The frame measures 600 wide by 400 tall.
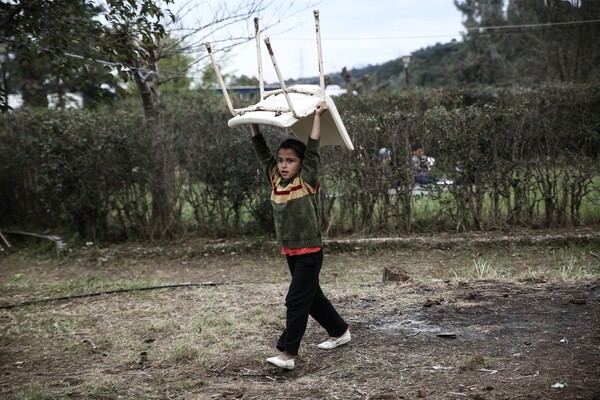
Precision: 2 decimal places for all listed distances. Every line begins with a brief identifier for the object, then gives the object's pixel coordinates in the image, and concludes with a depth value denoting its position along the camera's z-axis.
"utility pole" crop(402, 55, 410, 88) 27.45
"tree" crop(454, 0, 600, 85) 24.23
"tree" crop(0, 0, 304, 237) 5.68
